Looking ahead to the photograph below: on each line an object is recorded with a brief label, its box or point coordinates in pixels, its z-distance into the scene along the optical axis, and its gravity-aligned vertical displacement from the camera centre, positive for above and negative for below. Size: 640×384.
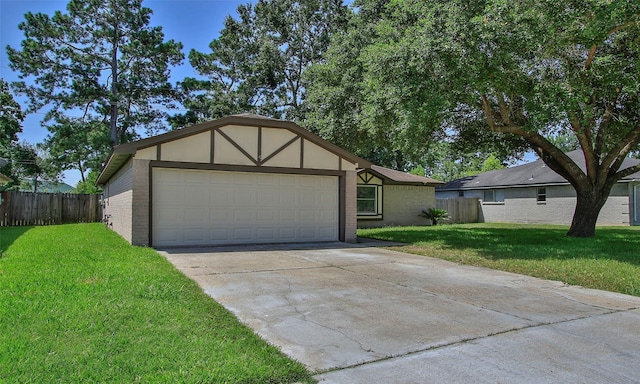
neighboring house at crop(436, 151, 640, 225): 21.30 +0.85
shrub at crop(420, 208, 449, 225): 22.45 -0.18
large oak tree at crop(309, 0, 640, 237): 9.40 +3.40
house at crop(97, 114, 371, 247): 10.97 +0.71
